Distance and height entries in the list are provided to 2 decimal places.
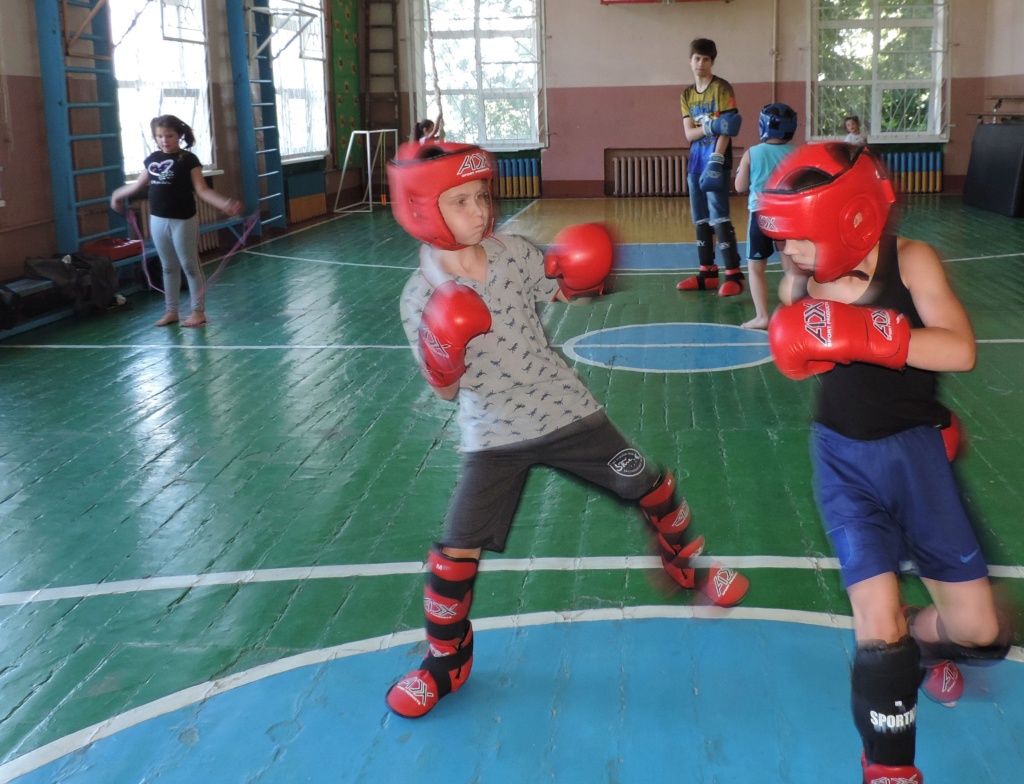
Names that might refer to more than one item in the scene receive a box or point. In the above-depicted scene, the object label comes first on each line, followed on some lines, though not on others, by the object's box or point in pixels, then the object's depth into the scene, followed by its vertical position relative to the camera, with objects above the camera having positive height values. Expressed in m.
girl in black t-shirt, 6.82 -0.08
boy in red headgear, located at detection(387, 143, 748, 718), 2.27 -0.44
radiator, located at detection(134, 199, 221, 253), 10.70 -0.34
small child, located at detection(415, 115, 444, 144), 11.91 +0.58
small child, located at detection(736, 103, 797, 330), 5.83 +0.09
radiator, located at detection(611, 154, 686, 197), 15.38 +0.01
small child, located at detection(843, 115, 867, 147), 13.26 +0.53
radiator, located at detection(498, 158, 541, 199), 15.71 +0.03
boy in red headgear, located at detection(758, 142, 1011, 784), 1.87 -0.46
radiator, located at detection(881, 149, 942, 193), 14.90 -0.03
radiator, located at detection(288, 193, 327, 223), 13.04 -0.29
